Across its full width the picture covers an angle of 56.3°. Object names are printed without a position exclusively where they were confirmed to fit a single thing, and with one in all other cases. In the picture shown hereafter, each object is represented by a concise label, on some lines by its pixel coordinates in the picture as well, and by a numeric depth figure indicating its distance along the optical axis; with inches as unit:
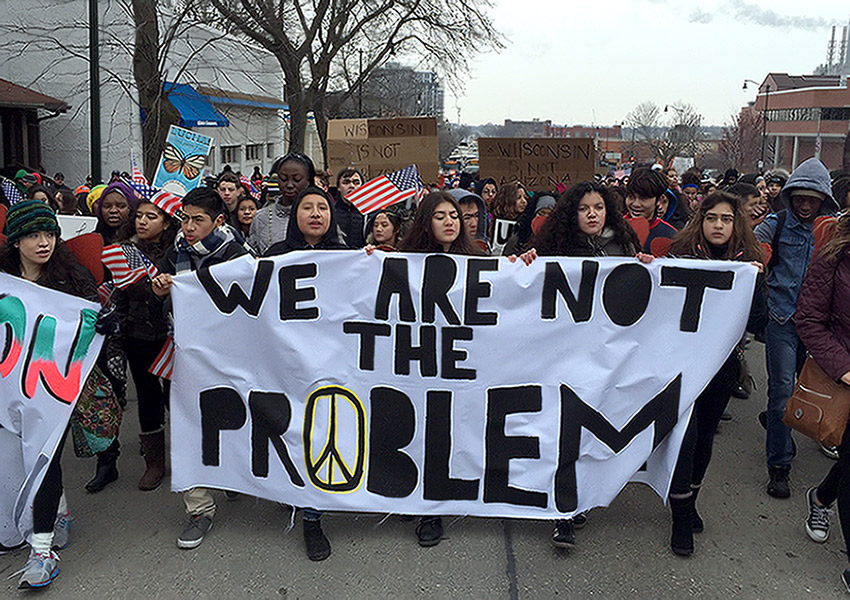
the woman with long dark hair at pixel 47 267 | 138.1
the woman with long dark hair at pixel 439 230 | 158.7
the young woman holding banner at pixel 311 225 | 157.8
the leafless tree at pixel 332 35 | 788.0
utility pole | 447.2
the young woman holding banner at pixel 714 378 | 147.4
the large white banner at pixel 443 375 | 147.6
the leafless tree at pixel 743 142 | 2217.0
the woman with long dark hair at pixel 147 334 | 169.5
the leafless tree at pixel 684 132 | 2673.7
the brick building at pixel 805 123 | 2274.9
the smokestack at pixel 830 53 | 5249.5
